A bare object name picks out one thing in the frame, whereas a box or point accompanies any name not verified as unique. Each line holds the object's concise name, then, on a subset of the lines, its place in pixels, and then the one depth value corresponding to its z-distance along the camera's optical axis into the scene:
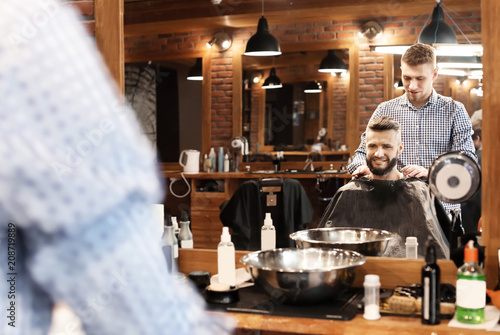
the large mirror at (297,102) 2.83
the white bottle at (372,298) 1.63
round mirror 1.77
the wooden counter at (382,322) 1.55
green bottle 1.54
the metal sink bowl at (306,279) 1.66
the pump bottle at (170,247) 2.07
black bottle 1.57
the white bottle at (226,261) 2.00
